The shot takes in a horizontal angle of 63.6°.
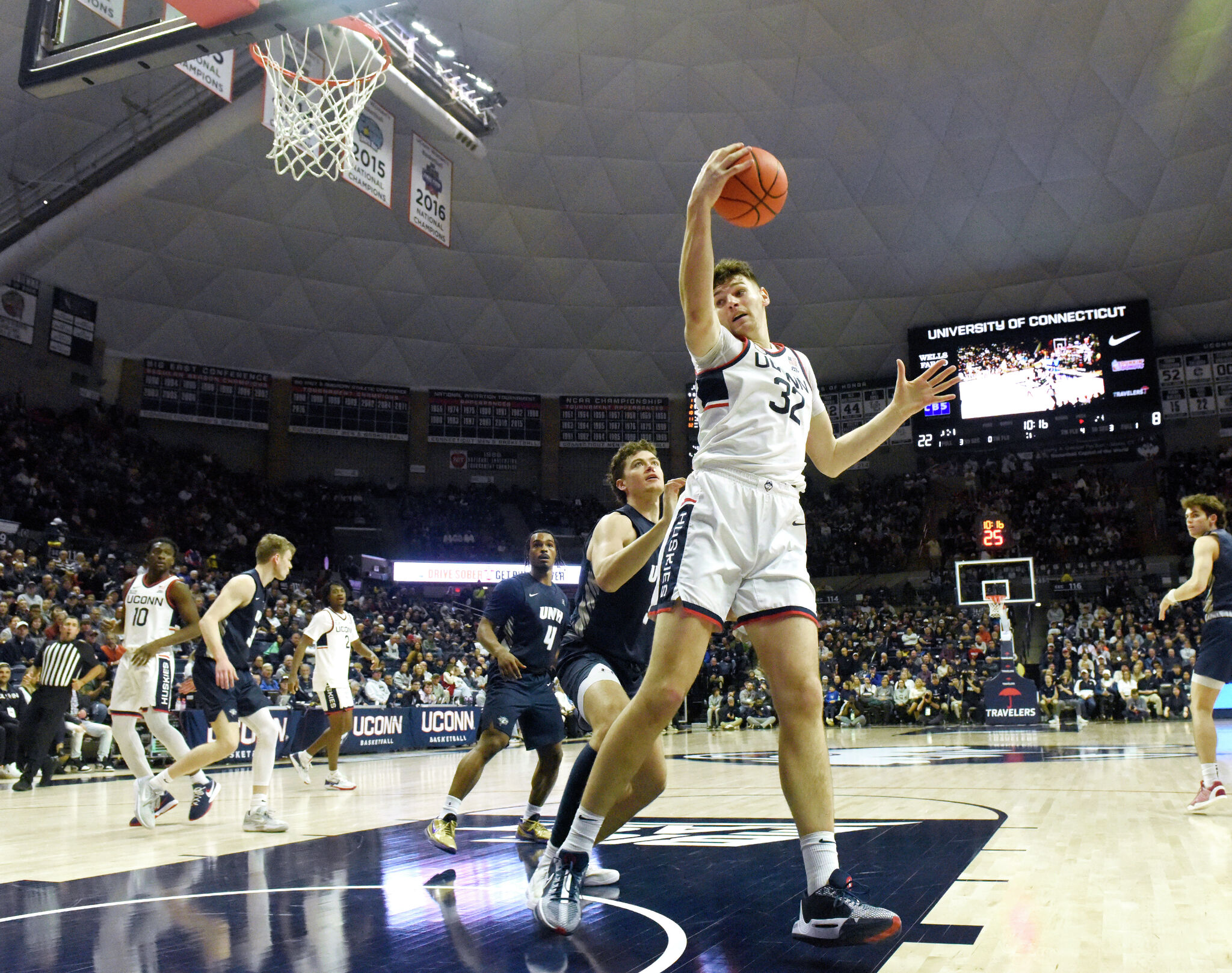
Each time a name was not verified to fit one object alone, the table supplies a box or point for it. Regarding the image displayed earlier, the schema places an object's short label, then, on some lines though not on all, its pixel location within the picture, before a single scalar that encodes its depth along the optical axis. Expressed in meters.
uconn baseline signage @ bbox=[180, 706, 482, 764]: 12.77
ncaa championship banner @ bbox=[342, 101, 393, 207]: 17.83
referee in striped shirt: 10.58
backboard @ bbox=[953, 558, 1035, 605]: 26.17
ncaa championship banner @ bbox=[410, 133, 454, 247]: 20.22
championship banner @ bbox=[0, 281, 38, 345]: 24.66
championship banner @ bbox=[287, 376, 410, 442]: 31.42
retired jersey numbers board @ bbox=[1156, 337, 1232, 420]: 28.16
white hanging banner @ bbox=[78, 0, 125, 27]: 10.81
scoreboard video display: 24.20
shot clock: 28.27
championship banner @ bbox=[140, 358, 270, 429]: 28.84
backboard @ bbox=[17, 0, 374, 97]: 6.84
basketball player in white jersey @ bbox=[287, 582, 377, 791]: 10.66
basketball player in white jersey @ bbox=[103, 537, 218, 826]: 7.01
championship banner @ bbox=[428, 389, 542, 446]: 33.00
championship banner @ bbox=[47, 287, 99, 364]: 26.08
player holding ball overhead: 3.19
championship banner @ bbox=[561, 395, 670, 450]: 33.69
